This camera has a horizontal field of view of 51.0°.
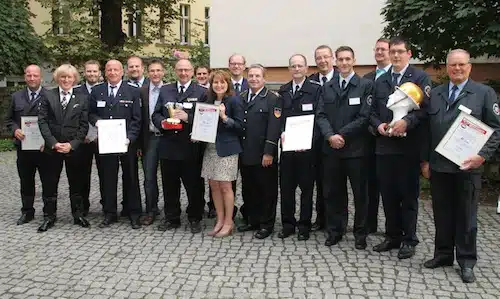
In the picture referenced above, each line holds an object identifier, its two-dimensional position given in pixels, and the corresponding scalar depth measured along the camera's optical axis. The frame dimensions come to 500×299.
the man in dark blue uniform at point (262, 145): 6.02
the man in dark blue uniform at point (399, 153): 5.30
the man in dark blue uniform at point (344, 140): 5.51
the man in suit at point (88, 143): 6.94
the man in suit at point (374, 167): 5.93
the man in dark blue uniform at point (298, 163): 5.89
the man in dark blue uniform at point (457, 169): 4.71
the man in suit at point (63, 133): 6.51
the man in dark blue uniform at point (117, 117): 6.62
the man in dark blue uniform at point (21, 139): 6.81
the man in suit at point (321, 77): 6.09
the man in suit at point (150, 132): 6.76
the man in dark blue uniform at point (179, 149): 6.30
